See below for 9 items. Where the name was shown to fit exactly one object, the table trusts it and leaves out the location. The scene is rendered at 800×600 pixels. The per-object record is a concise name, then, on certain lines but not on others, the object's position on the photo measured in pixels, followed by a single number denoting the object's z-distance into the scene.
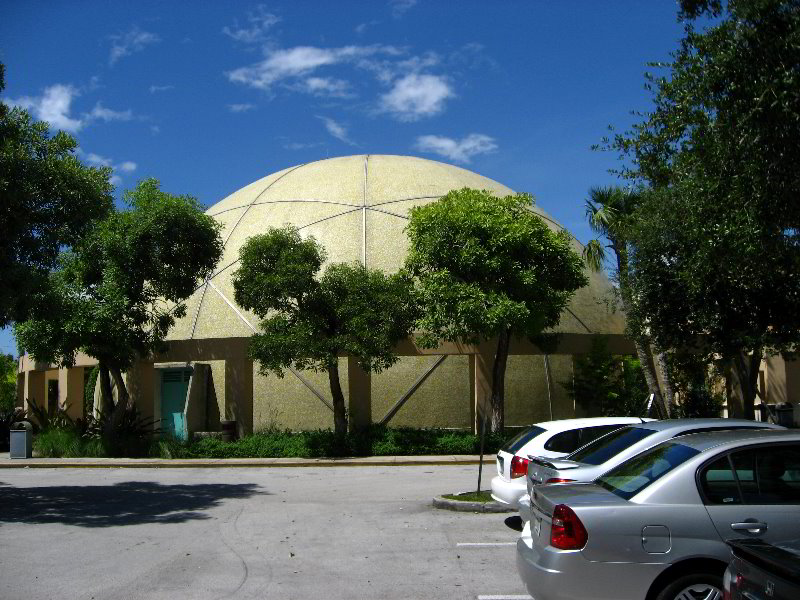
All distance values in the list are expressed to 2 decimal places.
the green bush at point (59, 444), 24.06
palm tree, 24.44
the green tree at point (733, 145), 9.67
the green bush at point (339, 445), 23.02
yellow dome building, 25.77
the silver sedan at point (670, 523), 5.50
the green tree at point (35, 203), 13.18
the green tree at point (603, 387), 26.98
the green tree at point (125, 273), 22.55
